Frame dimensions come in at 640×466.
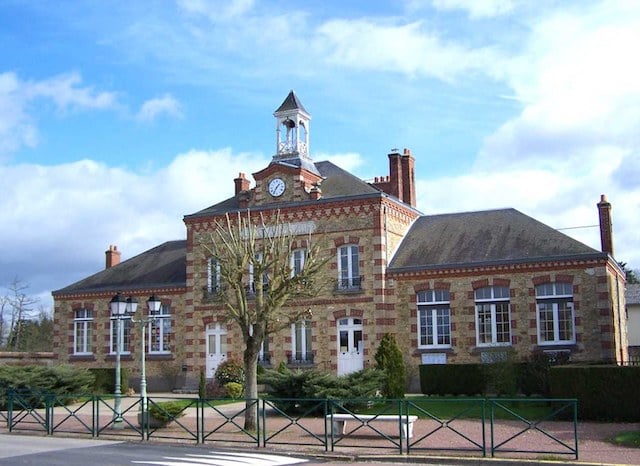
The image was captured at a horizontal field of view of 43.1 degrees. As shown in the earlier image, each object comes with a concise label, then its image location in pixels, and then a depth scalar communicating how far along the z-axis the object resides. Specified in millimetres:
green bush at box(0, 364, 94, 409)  25484
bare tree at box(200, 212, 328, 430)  18312
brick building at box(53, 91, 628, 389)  26797
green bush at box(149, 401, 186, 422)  18344
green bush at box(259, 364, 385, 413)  20406
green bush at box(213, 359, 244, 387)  28188
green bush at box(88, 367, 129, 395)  30141
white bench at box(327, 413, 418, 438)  15313
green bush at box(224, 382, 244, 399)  26819
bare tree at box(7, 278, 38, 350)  59219
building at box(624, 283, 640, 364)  47500
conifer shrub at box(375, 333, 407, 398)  24828
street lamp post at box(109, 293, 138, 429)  18922
